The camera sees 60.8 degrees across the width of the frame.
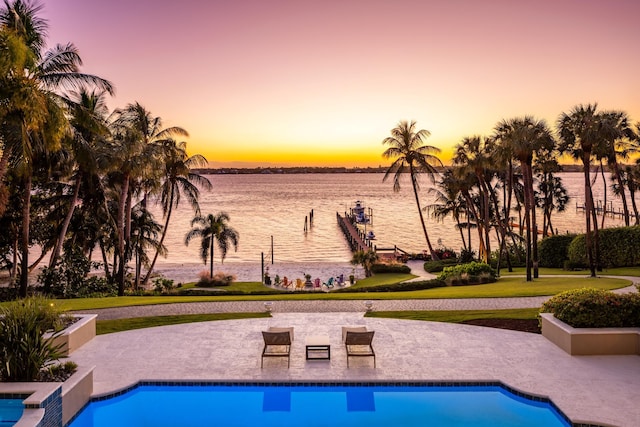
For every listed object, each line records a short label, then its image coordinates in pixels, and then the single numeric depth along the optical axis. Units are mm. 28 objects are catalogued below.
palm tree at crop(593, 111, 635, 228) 20906
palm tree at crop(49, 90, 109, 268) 22109
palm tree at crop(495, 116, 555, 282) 22234
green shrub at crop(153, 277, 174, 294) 27295
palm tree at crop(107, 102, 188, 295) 25422
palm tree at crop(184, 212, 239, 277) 37031
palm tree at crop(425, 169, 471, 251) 40100
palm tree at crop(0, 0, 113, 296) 15594
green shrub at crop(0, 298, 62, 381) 8688
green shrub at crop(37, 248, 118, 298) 24062
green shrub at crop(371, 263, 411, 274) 34219
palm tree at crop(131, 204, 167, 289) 32969
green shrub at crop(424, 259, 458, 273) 37062
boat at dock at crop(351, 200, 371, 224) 69850
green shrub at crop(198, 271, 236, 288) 30655
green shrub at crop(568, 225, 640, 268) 27578
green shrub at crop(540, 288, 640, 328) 11859
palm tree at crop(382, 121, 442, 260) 35844
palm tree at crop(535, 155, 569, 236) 41188
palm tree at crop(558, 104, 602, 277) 21078
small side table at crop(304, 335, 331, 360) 11500
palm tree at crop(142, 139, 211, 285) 32406
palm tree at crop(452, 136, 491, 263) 32406
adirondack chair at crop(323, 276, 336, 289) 29244
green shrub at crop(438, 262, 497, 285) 25656
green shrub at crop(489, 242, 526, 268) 36094
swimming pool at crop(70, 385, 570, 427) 9055
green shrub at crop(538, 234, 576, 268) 31625
